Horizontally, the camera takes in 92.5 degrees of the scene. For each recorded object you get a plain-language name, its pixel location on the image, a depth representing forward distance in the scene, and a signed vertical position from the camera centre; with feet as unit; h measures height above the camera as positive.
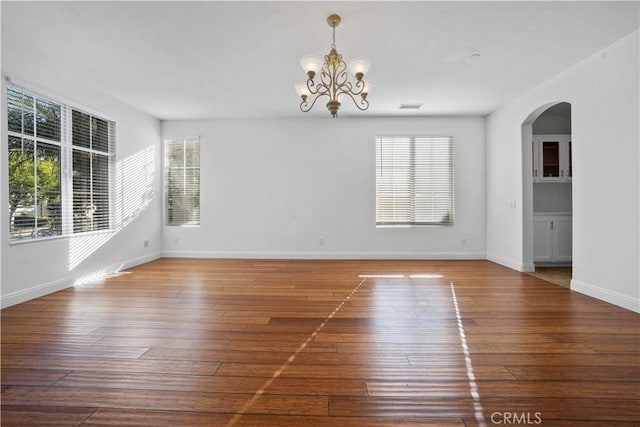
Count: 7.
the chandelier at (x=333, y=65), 8.75 +4.28
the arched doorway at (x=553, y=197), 17.04 +0.88
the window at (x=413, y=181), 19.52 +2.01
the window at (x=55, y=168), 10.90 +1.92
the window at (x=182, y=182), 20.15 +2.07
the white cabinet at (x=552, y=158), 17.07 +3.05
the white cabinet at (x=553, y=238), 17.04 -1.44
